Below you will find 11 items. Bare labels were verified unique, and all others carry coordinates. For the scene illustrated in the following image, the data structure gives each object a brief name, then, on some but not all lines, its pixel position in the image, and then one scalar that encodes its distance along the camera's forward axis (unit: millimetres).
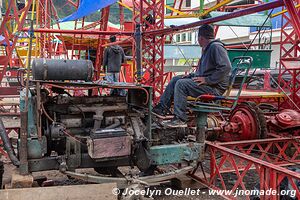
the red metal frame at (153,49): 10047
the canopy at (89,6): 7598
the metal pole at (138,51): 7105
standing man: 10750
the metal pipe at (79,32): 6451
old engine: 4285
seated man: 4988
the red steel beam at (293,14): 3453
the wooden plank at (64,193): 3835
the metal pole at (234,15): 3966
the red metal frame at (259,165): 3856
